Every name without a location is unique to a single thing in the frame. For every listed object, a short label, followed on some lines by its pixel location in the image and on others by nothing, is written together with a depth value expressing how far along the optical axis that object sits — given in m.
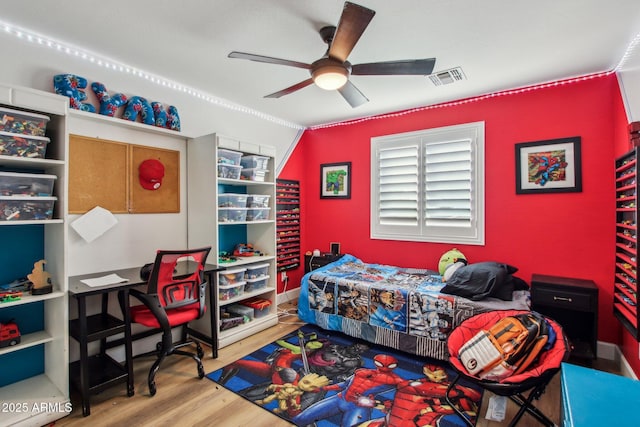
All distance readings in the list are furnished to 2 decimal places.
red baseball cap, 2.82
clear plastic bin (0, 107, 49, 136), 1.86
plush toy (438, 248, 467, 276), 3.30
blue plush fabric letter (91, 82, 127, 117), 2.51
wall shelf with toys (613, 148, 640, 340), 2.05
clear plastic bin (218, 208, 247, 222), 3.16
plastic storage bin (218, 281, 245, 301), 3.07
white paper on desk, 2.22
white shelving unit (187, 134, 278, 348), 3.00
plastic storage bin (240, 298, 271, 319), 3.43
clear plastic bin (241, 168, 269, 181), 3.40
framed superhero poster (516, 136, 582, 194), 2.90
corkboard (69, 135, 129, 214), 2.46
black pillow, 2.61
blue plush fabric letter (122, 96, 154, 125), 2.69
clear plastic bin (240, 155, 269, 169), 3.40
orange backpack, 1.88
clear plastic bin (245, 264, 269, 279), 3.39
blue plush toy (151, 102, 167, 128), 2.88
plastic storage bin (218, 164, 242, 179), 3.08
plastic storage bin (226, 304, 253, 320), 3.32
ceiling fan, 1.73
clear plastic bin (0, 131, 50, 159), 1.86
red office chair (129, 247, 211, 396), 2.27
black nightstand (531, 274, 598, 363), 2.47
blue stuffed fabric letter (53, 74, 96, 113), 2.30
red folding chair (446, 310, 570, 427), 1.71
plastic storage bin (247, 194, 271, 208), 3.47
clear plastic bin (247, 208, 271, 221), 3.50
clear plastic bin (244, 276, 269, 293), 3.39
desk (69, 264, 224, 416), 2.05
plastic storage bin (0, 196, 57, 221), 1.87
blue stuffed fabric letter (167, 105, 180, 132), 2.98
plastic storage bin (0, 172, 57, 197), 1.90
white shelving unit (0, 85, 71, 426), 1.89
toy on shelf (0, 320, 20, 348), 1.89
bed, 2.61
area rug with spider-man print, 2.02
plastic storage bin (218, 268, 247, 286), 3.07
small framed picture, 4.39
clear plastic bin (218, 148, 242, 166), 3.07
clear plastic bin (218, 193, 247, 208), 3.16
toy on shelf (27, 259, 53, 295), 1.98
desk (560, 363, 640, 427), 0.79
